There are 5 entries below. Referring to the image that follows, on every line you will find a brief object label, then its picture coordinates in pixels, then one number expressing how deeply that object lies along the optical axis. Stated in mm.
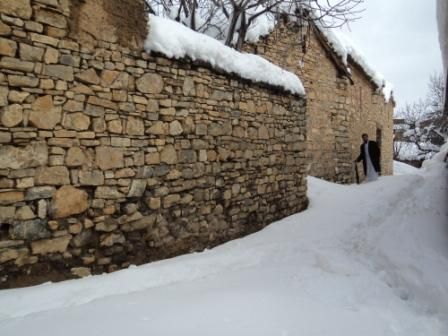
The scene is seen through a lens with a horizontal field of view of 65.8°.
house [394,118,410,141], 23203
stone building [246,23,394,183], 8375
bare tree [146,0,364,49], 6953
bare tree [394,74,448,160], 19066
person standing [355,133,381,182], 8172
